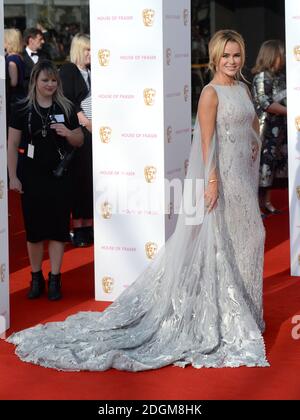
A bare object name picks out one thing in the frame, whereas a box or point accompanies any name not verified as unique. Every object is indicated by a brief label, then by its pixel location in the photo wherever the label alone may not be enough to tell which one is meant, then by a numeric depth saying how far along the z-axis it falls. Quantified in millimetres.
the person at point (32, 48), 12883
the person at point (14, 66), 12484
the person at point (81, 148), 9727
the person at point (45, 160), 7703
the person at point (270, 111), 10289
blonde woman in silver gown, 6199
